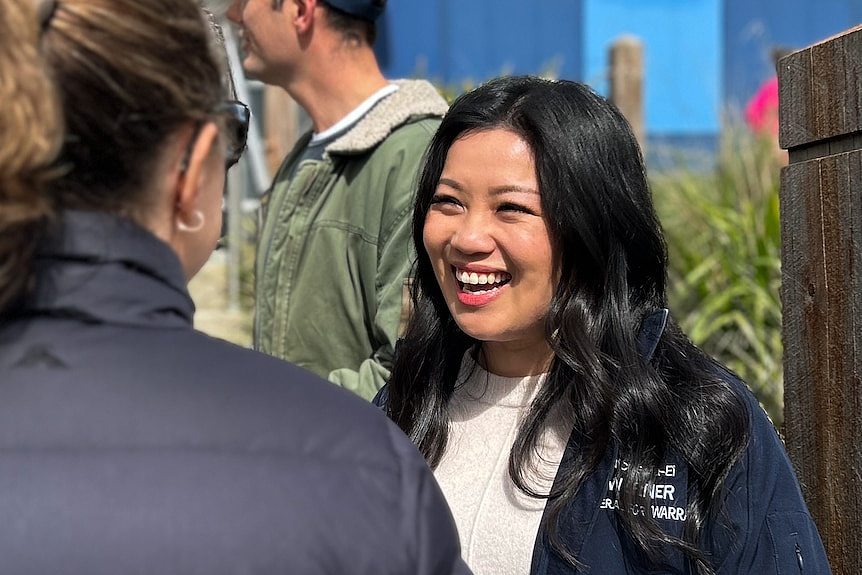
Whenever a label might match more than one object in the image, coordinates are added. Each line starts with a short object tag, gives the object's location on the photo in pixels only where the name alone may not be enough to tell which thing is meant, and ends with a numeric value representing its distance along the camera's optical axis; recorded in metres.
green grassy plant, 5.47
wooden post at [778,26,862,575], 1.93
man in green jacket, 2.91
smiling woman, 1.87
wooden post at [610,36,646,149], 7.97
